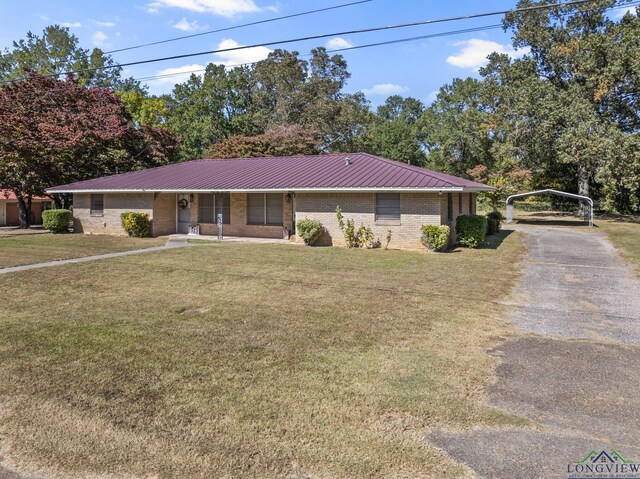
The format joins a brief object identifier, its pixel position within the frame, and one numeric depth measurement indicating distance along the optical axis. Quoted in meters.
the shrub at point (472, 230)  17.11
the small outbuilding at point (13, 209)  31.47
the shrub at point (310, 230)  17.73
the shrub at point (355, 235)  17.36
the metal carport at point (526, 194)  30.09
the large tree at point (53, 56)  52.75
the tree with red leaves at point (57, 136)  26.08
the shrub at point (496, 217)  23.85
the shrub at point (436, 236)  15.75
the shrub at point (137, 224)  21.12
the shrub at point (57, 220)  23.22
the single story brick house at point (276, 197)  16.92
